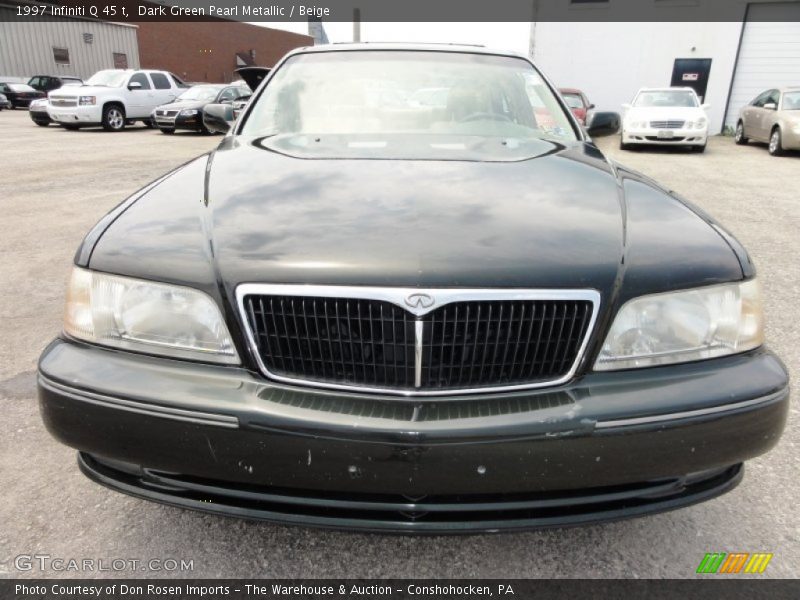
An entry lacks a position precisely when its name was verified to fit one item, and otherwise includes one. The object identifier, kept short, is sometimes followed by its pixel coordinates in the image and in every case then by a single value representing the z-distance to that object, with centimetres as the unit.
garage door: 1948
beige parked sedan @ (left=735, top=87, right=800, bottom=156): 1261
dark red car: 1664
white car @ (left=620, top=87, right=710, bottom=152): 1286
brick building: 3962
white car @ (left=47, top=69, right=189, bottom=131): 1681
